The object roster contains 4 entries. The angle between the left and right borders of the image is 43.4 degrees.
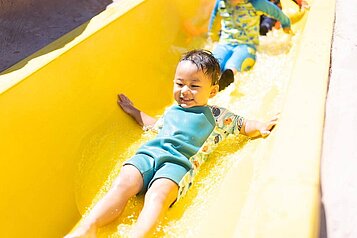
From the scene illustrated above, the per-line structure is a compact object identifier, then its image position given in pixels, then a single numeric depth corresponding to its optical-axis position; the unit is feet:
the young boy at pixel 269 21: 10.55
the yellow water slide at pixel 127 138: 3.61
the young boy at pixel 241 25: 8.82
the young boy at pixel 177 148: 4.61
